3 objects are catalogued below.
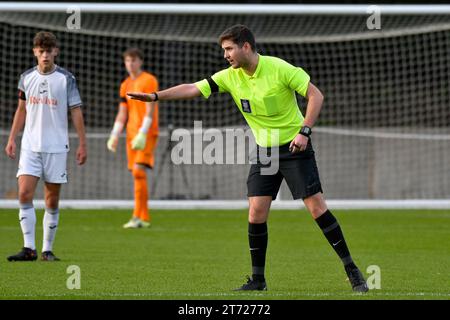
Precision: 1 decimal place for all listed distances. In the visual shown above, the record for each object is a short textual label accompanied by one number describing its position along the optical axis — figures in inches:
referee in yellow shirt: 603.2
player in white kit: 778.8
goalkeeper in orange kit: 1067.9
